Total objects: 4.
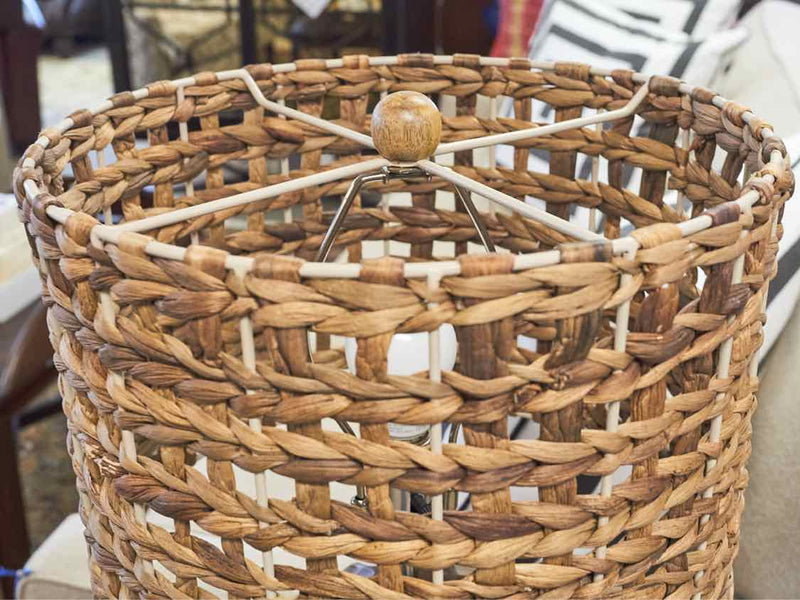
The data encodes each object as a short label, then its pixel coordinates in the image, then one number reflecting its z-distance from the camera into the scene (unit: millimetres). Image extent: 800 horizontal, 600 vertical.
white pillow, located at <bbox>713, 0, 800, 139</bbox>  1064
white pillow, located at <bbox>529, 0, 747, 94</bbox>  1038
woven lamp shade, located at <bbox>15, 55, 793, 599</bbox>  352
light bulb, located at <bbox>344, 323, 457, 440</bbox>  616
